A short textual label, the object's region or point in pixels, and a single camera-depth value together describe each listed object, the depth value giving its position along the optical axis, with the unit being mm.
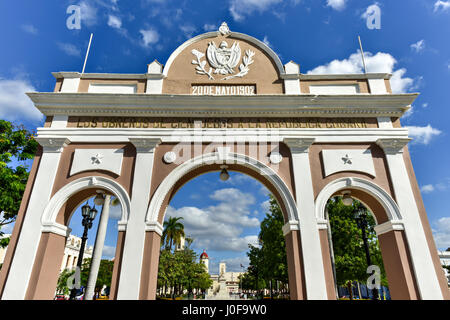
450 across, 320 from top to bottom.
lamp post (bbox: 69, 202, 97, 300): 9776
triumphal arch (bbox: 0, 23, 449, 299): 7836
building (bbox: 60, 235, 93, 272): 51019
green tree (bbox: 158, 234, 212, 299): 28334
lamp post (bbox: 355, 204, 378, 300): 8796
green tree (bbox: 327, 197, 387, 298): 17812
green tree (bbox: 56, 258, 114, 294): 39438
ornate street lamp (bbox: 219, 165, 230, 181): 9758
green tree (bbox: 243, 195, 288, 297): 19266
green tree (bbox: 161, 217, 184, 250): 38034
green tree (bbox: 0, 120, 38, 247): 12828
